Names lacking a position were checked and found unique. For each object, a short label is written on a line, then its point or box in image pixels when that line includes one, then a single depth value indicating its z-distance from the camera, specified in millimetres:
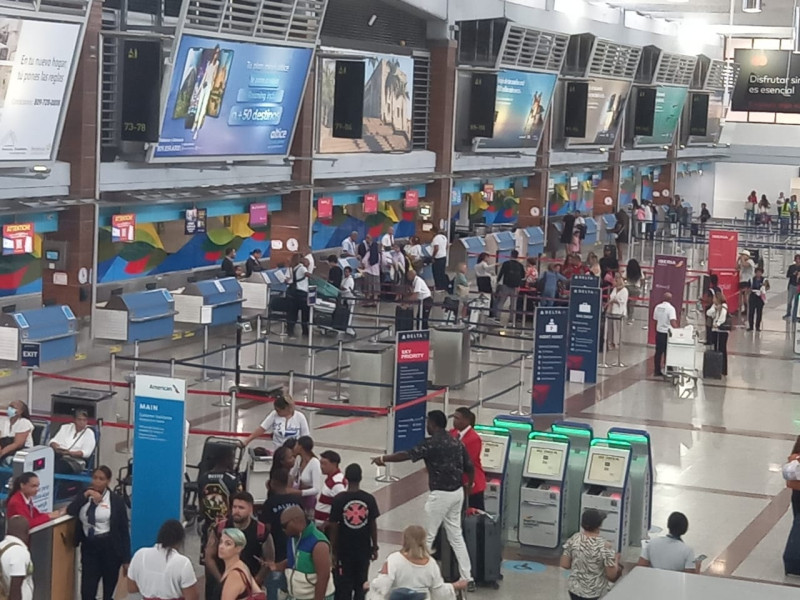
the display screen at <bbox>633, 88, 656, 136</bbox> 44562
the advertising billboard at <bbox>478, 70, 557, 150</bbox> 34938
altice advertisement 22375
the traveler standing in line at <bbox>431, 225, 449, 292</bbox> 28703
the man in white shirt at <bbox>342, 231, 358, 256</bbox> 28328
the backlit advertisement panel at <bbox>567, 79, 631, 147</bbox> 41281
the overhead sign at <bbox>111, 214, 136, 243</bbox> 21750
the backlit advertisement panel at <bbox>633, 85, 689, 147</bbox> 47312
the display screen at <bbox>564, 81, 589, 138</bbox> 39219
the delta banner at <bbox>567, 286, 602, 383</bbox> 19594
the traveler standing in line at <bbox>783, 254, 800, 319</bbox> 25578
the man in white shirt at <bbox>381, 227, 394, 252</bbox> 28452
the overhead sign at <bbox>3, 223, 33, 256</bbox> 19781
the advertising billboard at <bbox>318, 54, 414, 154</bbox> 28156
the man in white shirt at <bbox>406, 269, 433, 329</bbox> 22953
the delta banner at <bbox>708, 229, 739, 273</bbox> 29250
